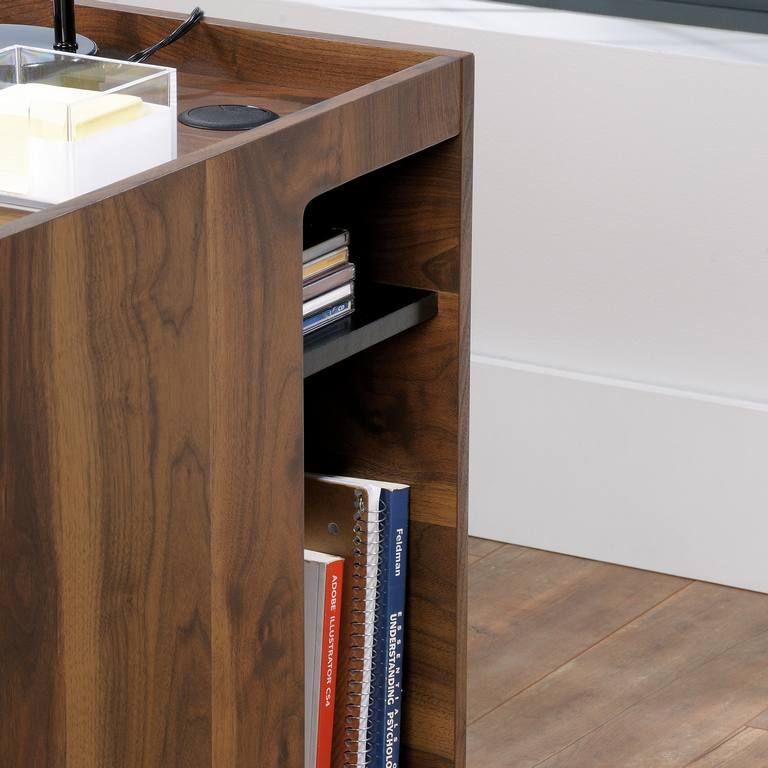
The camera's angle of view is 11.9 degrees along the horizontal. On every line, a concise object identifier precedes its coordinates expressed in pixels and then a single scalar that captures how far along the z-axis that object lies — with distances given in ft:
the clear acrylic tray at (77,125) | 8.76
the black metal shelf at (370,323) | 9.30
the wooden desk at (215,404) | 8.42
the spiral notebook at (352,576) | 9.66
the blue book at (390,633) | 9.70
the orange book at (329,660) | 9.63
